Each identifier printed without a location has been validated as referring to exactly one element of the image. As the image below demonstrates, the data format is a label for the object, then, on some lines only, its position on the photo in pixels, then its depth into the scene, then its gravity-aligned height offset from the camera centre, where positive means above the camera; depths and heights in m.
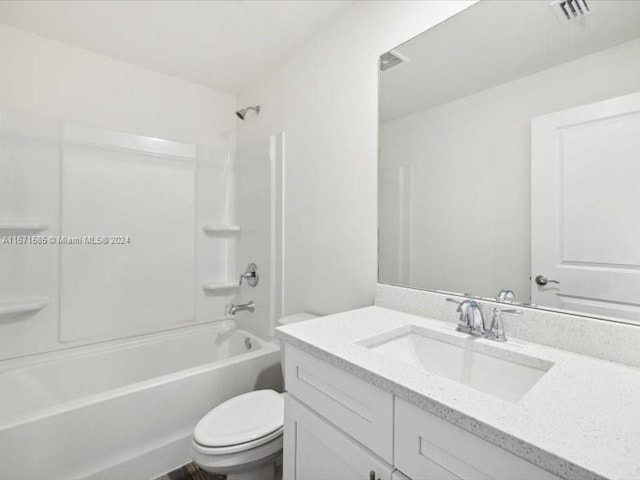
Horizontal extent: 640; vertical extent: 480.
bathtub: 1.32 -0.84
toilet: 1.21 -0.79
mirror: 0.90 +0.30
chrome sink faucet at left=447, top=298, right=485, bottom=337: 1.05 -0.26
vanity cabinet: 0.59 -0.46
